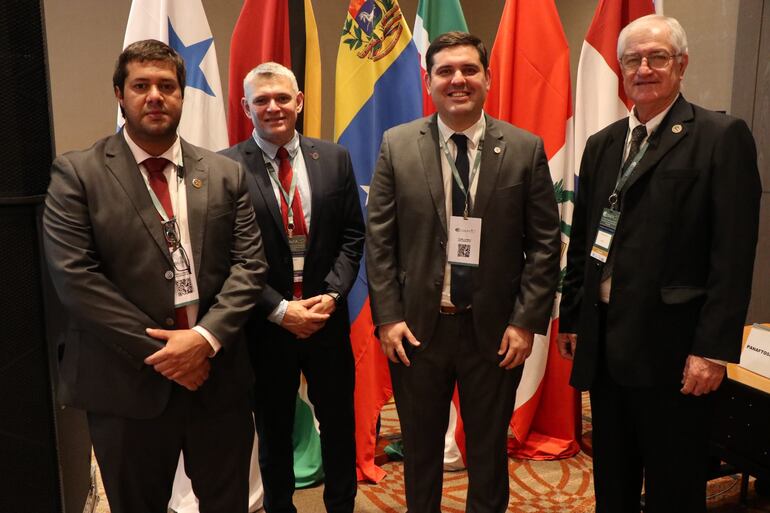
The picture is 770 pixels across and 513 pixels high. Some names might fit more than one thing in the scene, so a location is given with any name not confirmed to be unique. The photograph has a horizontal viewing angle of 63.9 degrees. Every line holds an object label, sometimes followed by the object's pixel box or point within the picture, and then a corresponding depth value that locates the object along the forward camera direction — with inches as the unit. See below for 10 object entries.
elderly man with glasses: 67.6
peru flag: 121.2
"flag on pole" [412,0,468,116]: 122.3
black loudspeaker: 71.7
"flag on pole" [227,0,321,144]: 111.4
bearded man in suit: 65.4
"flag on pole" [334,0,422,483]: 117.3
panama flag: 104.9
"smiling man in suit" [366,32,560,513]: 77.7
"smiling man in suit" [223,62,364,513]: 86.7
